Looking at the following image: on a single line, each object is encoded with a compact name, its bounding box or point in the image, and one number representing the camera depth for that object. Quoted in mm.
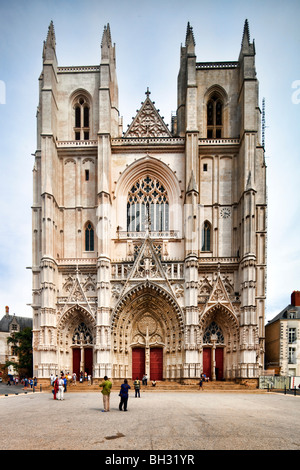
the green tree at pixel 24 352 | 40438
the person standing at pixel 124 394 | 15320
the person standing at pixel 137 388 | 22736
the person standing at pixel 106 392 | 15242
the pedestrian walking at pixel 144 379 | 31145
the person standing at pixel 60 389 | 20812
